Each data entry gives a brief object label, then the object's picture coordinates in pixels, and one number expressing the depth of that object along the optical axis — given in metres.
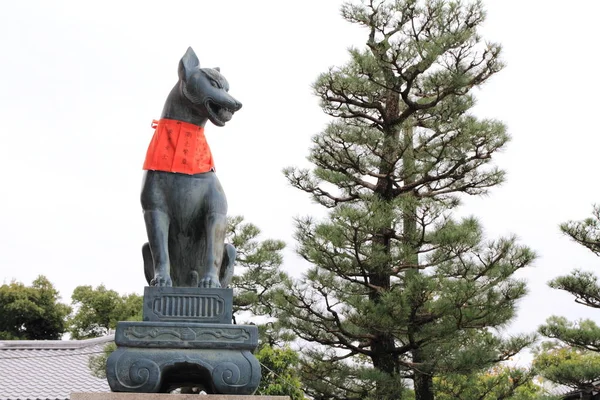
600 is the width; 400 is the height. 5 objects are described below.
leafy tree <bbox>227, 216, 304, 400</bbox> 13.45
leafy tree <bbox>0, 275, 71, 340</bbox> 24.61
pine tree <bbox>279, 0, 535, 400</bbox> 10.65
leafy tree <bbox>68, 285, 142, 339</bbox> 24.88
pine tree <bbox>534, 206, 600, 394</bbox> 11.91
